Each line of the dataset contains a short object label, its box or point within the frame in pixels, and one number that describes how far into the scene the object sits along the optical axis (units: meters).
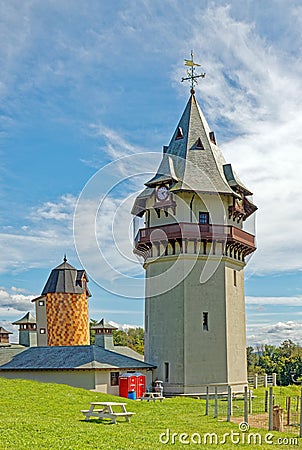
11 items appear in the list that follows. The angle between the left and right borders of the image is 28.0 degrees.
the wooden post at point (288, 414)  21.56
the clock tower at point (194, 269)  36.06
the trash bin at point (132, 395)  32.37
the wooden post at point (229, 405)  21.18
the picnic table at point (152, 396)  30.95
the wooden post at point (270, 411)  19.08
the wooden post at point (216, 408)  22.89
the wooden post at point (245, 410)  19.92
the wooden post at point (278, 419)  19.67
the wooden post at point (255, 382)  42.32
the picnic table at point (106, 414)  19.13
